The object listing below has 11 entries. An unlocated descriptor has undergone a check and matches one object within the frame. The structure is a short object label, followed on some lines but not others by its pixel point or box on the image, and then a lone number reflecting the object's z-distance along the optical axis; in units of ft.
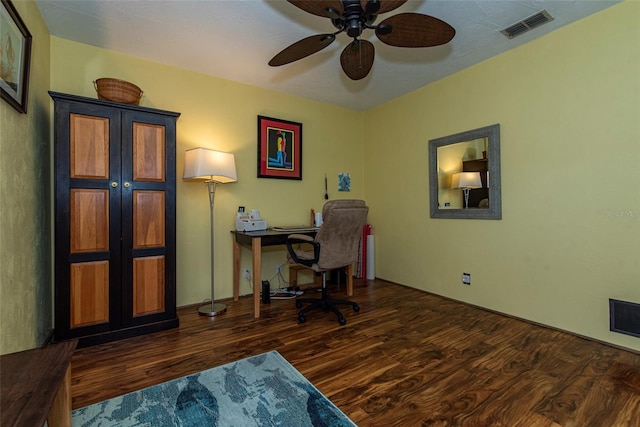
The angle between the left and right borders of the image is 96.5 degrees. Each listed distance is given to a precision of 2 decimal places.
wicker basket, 7.52
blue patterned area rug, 4.55
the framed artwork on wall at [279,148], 11.42
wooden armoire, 6.86
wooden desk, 8.84
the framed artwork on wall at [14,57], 4.80
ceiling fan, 5.02
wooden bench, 2.46
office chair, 8.15
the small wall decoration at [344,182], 13.67
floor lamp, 8.78
